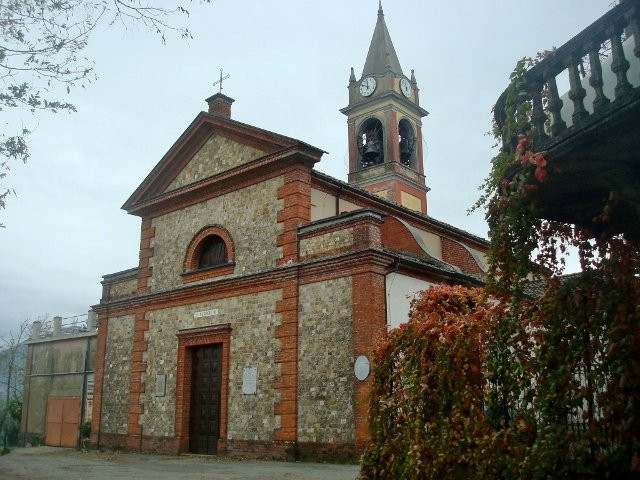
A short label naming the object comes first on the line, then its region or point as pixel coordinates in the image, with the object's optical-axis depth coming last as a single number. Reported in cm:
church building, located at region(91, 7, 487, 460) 1402
